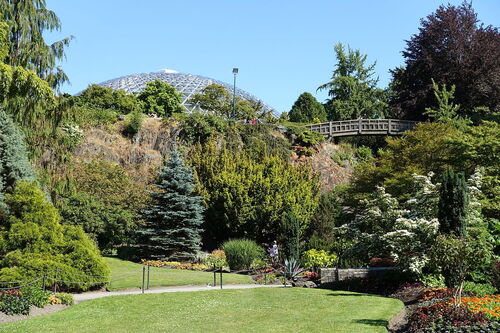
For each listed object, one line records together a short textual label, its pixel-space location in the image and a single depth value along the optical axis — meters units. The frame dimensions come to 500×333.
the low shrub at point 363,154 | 41.78
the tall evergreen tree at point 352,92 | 53.09
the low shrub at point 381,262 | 21.23
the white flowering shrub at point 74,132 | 32.78
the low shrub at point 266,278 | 21.30
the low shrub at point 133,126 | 35.16
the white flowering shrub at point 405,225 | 16.81
